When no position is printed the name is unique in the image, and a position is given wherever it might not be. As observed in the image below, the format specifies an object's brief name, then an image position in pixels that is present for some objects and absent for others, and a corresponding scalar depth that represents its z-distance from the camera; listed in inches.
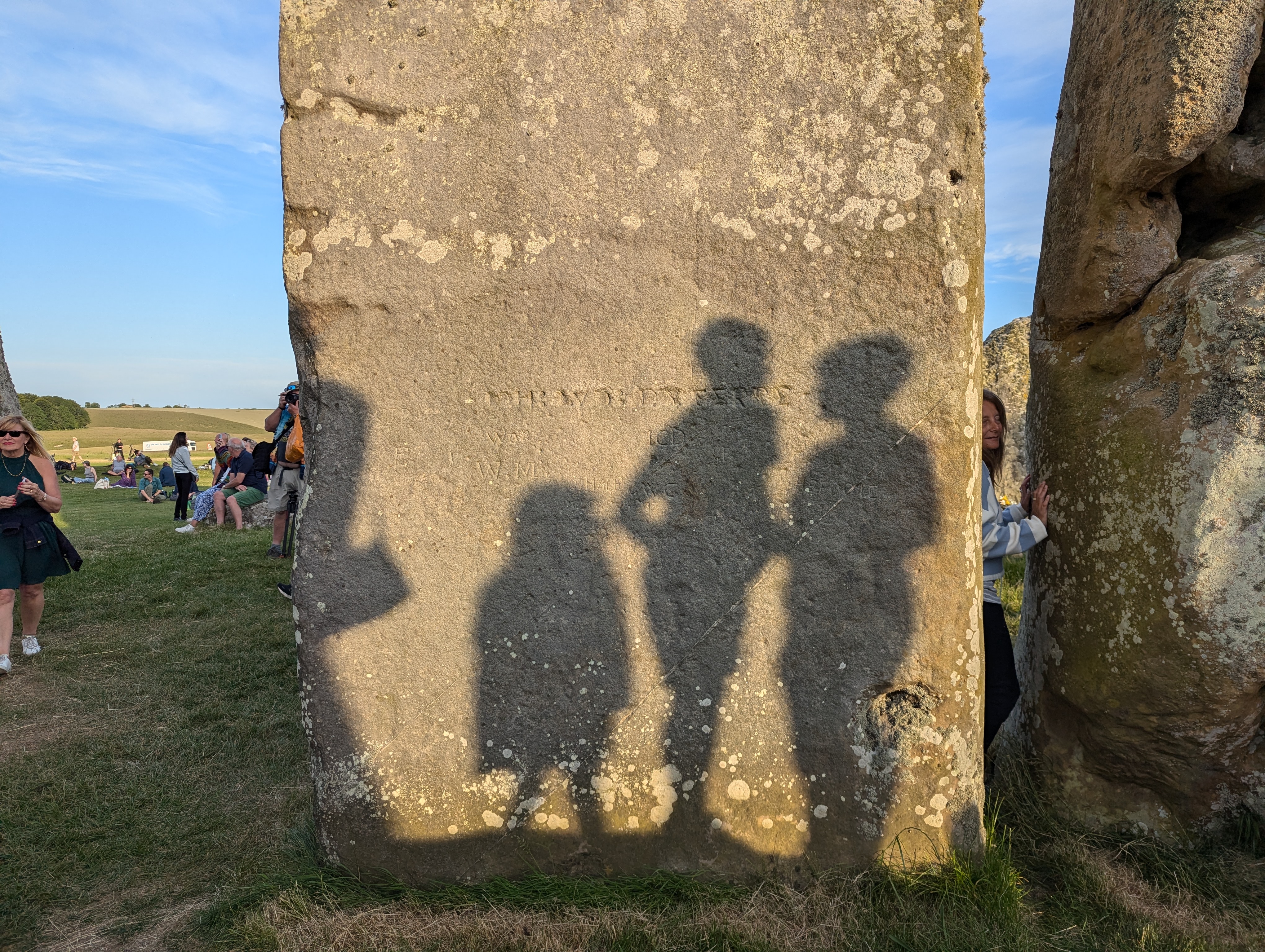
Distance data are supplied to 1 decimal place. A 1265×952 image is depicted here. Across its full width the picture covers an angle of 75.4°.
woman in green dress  202.8
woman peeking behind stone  122.2
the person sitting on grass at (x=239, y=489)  482.6
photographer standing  283.1
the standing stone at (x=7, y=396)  302.2
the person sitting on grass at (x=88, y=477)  901.2
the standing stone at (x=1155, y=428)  104.9
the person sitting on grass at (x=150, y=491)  701.9
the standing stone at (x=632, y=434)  105.4
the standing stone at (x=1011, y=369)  299.0
